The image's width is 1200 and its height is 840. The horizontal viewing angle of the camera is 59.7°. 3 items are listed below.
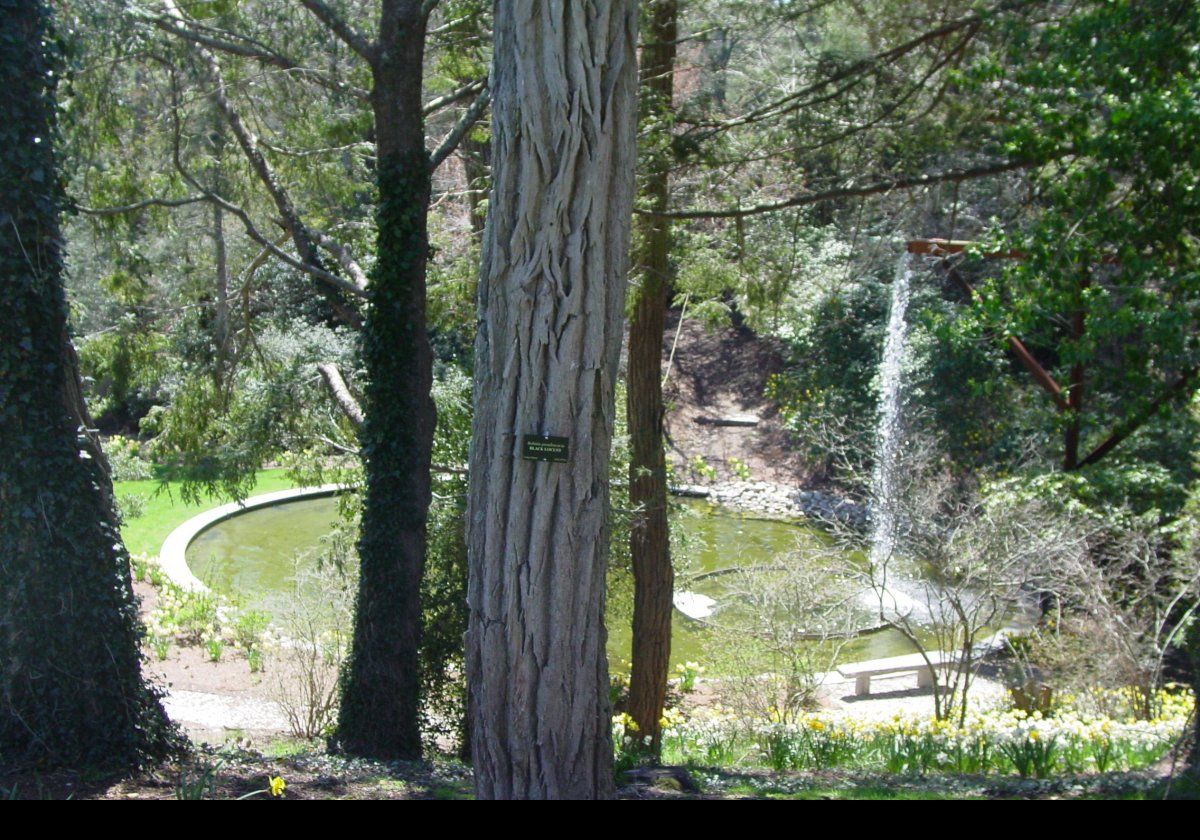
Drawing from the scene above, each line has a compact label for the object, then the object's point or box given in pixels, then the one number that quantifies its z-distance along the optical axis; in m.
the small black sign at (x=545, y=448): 3.97
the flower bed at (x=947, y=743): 6.51
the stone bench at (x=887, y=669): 12.44
